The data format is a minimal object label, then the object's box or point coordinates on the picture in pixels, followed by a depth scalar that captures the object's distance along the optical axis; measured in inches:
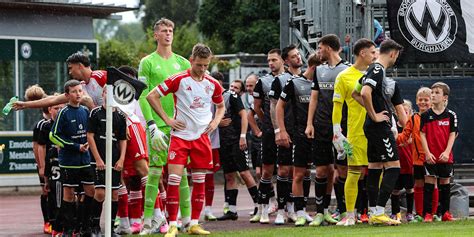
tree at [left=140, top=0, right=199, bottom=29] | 3686.0
